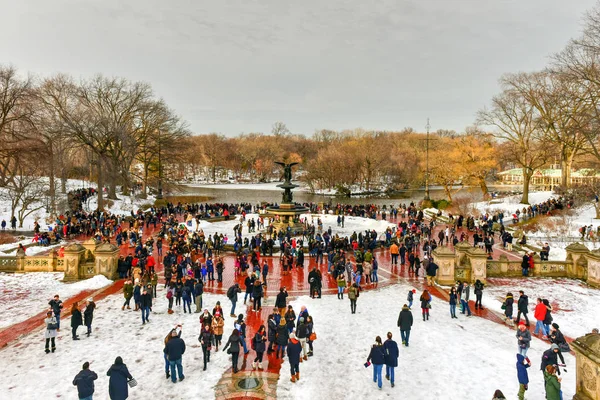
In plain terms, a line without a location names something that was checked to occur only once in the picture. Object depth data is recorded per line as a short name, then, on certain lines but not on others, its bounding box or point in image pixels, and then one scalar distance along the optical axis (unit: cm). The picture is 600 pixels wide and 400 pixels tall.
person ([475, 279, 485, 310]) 1314
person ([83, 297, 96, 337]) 1081
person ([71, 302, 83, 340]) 1055
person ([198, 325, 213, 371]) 912
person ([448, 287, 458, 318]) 1254
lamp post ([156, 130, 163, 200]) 5315
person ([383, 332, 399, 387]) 831
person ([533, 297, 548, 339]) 1103
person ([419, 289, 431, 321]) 1183
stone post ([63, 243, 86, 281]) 1661
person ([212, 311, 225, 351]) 1002
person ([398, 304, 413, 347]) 1010
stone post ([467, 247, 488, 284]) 1677
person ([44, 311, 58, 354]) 965
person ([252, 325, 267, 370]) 900
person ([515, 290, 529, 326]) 1166
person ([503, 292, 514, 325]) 1186
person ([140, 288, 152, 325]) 1155
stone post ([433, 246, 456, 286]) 1648
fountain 2798
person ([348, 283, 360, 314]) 1259
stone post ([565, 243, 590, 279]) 1755
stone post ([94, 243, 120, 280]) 1680
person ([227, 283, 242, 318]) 1223
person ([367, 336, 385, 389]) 827
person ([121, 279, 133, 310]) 1286
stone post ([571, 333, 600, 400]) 673
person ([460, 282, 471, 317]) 1281
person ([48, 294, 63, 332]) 1073
